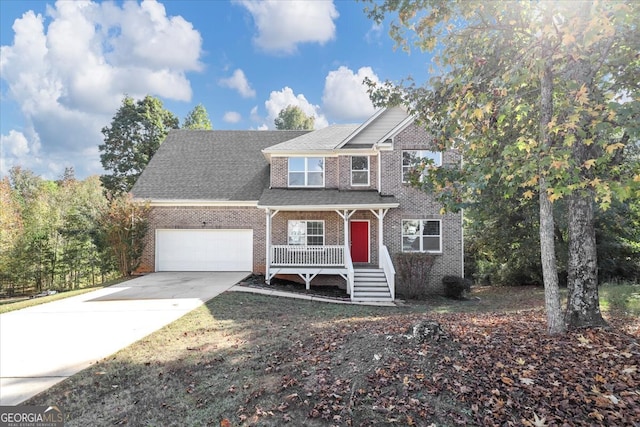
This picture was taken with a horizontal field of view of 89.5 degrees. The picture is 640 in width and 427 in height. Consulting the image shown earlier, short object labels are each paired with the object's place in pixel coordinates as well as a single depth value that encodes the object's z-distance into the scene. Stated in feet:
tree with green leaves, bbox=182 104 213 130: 104.58
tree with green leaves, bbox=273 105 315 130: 117.08
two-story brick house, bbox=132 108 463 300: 44.24
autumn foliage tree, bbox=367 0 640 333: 11.68
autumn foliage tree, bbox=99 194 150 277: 45.44
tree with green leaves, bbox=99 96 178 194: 81.61
